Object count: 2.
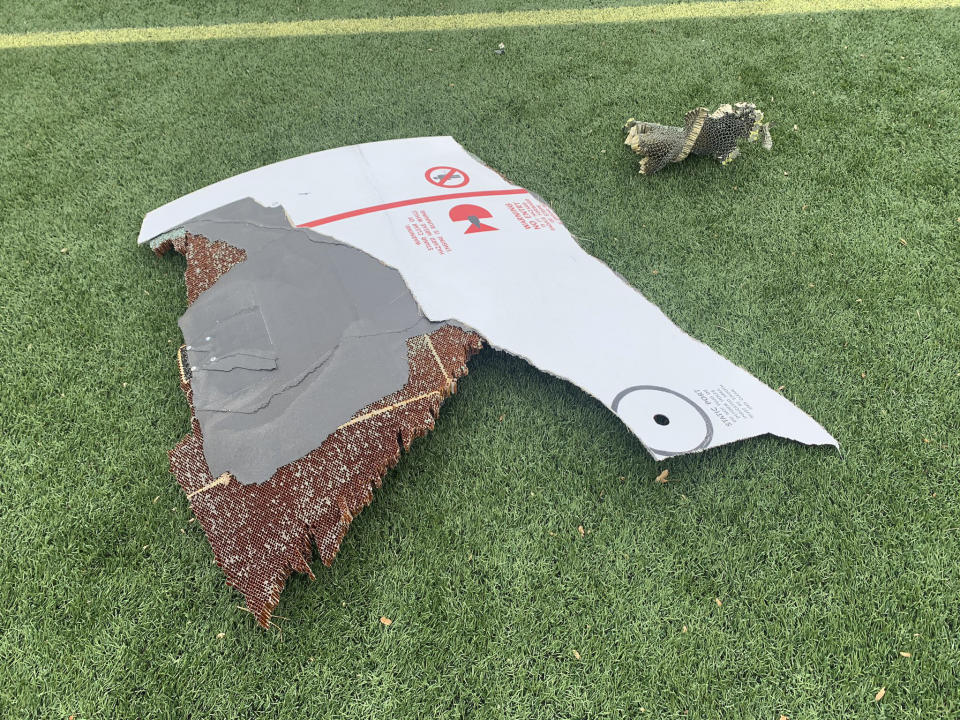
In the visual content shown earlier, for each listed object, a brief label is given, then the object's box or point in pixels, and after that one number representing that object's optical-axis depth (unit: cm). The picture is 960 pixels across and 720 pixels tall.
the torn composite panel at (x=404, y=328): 122
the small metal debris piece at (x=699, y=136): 198
